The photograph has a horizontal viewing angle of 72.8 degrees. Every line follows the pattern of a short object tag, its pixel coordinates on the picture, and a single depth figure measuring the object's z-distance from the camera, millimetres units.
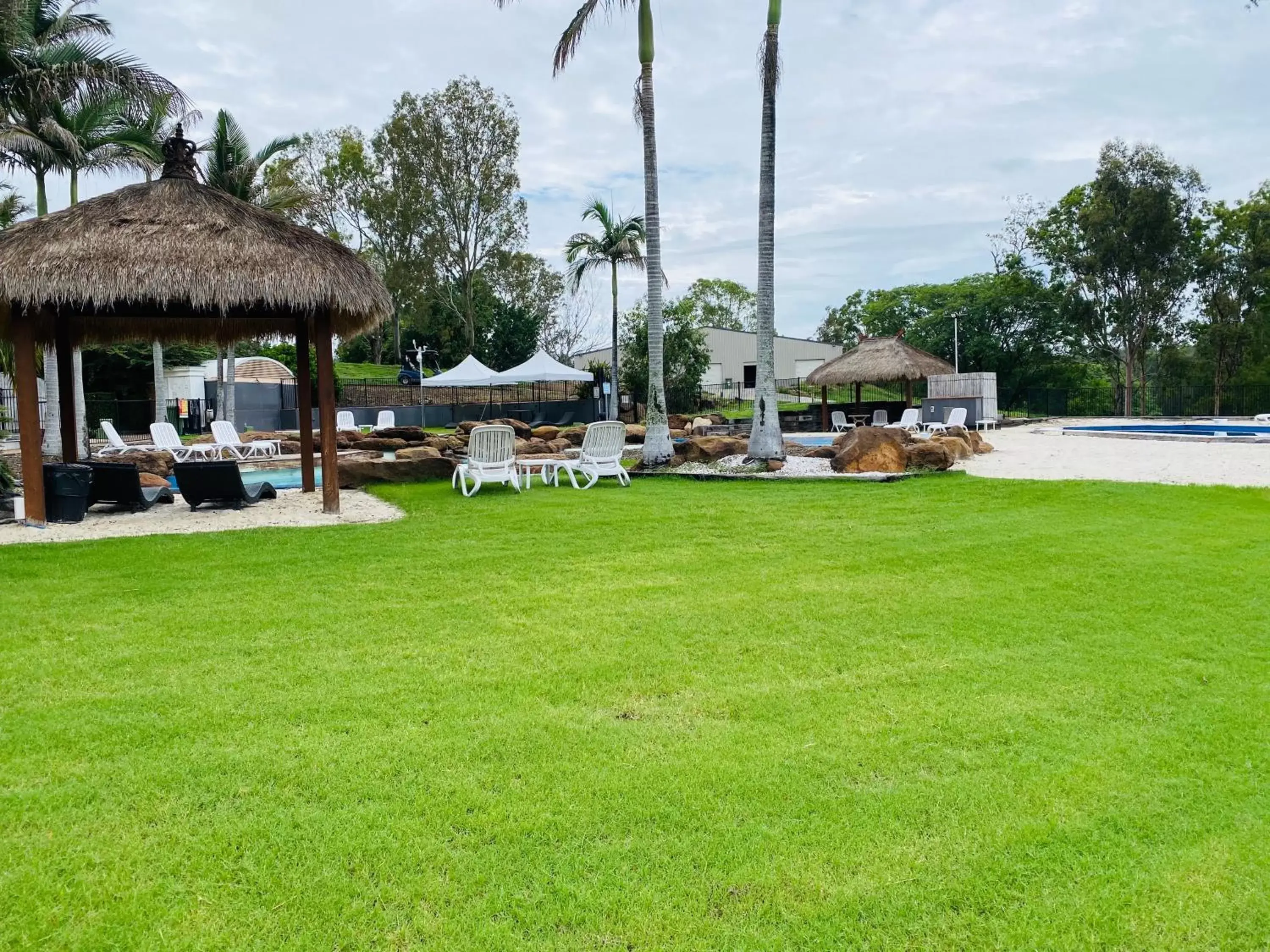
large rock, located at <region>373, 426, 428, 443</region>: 17562
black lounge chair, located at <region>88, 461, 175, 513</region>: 9055
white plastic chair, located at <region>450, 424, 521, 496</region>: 10461
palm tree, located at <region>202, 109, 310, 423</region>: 19094
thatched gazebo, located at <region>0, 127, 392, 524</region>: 7965
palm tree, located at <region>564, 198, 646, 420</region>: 25766
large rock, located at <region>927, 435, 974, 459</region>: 14211
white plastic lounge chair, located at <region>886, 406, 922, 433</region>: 22625
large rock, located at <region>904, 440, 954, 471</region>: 12016
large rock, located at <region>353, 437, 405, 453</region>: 15914
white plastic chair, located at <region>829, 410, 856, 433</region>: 24312
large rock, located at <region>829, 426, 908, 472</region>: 11977
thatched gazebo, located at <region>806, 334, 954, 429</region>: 24609
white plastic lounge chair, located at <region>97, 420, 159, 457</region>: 15906
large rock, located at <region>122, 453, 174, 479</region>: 13484
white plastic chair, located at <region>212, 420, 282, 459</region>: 16156
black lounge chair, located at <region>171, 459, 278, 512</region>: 8891
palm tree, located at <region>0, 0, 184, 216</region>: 13430
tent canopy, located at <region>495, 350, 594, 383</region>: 23328
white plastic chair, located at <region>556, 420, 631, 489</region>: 11297
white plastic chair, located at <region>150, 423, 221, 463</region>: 14877
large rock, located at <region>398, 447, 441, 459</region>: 12305
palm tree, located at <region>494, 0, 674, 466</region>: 13289
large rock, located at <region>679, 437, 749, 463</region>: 14102
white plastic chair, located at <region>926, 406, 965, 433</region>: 21672
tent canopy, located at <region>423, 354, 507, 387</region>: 23797
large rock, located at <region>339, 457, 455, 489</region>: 11414
